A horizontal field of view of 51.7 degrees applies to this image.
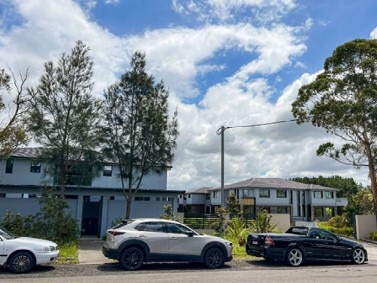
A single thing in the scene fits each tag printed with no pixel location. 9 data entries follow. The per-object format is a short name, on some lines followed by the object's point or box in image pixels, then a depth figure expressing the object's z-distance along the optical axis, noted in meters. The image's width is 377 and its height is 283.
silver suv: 11.93
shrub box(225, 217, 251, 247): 19.33
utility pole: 21.04
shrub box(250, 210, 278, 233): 19.88
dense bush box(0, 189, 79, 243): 17.09
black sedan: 13.73
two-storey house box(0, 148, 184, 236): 23.11
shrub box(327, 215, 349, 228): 31.62
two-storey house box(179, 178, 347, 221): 50.06
